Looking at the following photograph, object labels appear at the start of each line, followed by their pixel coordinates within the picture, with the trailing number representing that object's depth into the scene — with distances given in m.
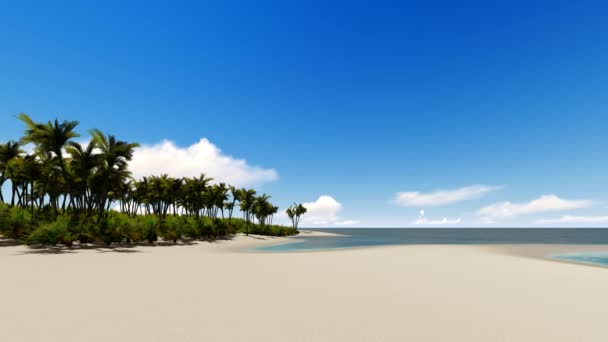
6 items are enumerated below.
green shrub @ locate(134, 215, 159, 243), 31.22
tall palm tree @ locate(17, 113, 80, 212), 28.22
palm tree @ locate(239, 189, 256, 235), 83.31
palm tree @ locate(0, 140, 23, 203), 42.57
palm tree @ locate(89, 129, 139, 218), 31.92
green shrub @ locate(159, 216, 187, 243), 34.88
